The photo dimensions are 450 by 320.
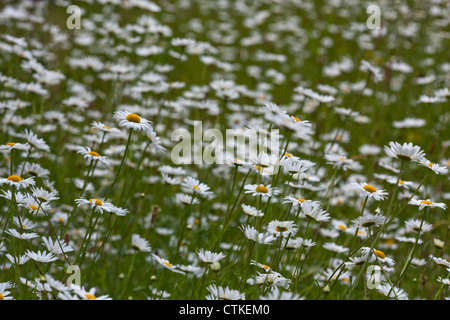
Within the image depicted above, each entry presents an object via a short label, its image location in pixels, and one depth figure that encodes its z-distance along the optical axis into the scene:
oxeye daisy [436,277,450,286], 2.33
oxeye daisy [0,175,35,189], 2.28
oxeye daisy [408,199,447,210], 2.33
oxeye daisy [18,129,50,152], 2.46
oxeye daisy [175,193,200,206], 2.55
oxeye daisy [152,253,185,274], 2.34
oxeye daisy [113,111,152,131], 2.34
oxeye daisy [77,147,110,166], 2.37
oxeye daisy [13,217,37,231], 2.31
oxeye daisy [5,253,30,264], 2.28
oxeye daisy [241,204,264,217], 2.39
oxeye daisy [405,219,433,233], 2.45
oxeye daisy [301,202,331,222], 2.37
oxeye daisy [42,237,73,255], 2.31
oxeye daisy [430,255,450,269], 2.33
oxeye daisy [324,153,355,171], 2.51
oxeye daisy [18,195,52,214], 2.32
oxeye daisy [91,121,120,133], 2.42
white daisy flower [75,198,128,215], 2.31
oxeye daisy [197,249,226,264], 2.33
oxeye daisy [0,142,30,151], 2.34
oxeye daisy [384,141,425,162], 2.31
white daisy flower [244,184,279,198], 2.35
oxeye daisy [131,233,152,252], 2.51
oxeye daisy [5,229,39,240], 2.28
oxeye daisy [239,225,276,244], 2.33
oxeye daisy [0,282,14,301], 2.21
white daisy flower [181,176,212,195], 2.46
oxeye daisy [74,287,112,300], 2.19
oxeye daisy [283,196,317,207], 2.35
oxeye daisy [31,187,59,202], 2.37
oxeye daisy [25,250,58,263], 2.27
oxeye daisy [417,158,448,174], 2.32
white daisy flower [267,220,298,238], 2.32
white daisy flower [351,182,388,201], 2.35
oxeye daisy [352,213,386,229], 2.32
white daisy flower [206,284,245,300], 2.24
